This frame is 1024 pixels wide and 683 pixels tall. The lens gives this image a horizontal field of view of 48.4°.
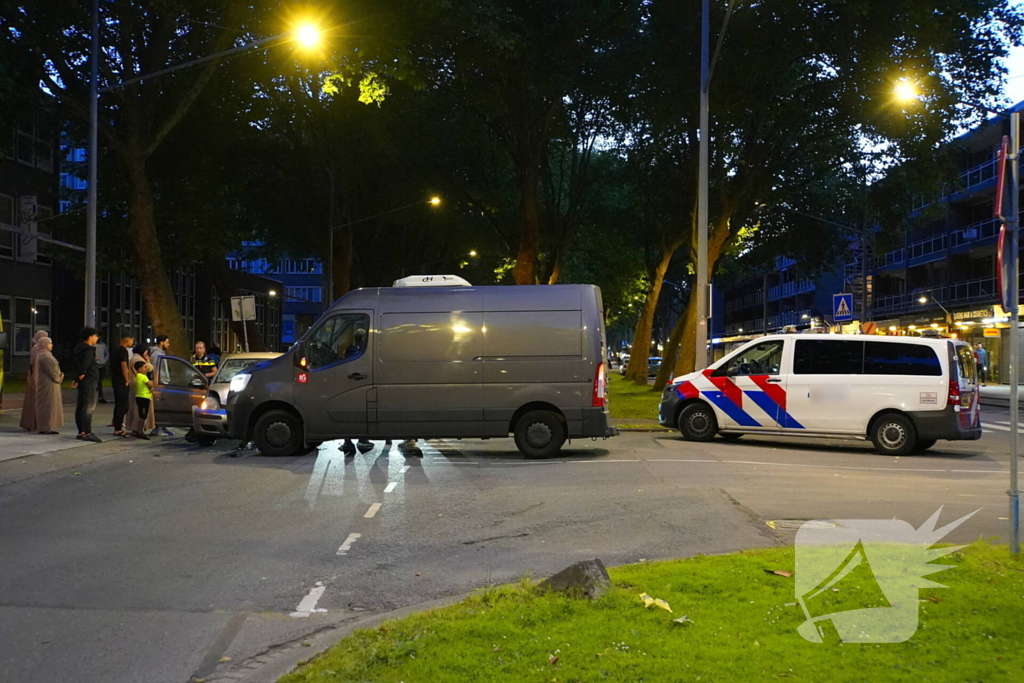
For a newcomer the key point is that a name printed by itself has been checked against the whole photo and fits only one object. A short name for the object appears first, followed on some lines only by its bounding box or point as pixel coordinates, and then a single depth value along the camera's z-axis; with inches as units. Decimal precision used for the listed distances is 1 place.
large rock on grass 243.1
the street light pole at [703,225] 927.7
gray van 621.9
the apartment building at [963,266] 2091.5
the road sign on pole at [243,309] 1175.0
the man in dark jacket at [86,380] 707.4
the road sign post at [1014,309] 288.0
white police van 683.4
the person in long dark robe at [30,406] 730.8
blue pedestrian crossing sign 1171.9
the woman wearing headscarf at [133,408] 751.7
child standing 740.6
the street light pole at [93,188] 858.1
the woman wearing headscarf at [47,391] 713.0
